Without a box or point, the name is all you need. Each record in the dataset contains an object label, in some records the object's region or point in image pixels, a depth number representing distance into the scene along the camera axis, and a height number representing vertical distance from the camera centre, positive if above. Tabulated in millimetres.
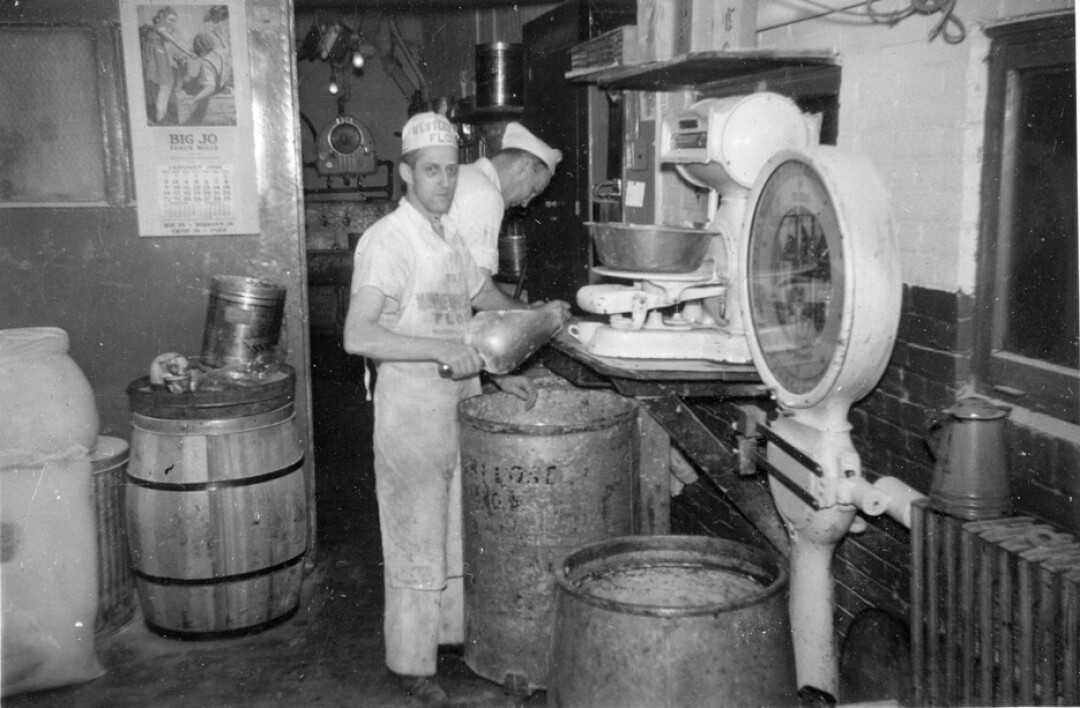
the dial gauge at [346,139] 10203 +643
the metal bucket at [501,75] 6246 +808
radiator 1730 -817
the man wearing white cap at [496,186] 3988 +57
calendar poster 4254 +388
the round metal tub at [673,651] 1937 -932
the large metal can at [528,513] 2932 -978
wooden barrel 3688 -1229
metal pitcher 1975 -551
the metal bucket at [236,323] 4051 -511
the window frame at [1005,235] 2078 -100
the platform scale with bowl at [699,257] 2738 -178
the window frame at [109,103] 4180 +441
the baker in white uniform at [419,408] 3275 -715
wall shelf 2824 +423
